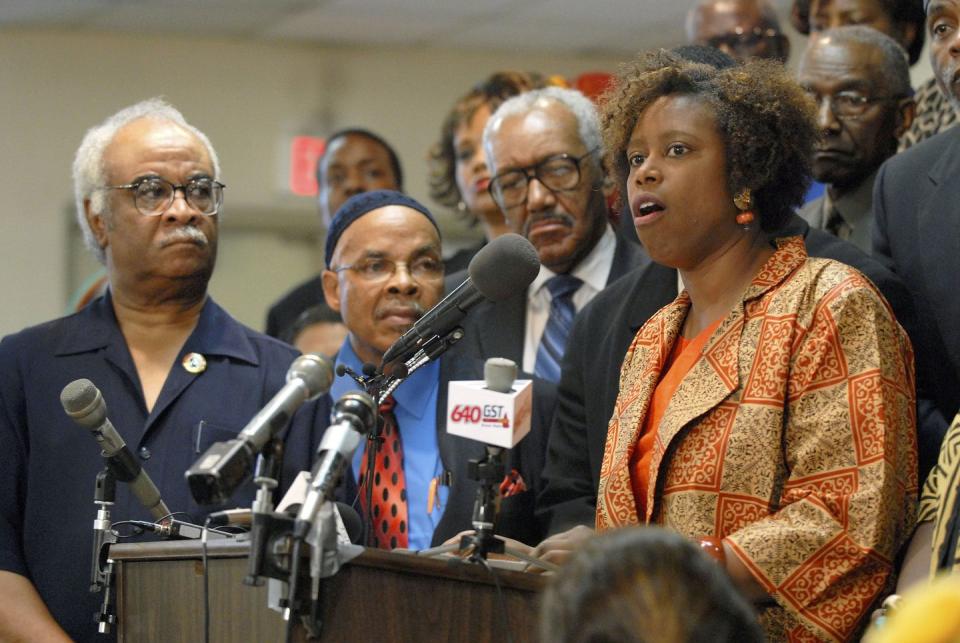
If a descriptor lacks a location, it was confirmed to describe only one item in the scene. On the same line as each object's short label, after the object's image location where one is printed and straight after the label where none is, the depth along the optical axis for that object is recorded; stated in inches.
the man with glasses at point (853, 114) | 340.5
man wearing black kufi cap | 287.0
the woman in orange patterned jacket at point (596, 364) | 272.4
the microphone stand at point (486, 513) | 201.5
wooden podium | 199.0
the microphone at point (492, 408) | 204.4
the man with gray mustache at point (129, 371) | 280.5
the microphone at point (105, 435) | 229.1
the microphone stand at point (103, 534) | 238.5
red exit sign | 804.6
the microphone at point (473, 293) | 227.3
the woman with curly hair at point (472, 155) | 416.9
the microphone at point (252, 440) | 182.7
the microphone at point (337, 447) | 186.2
